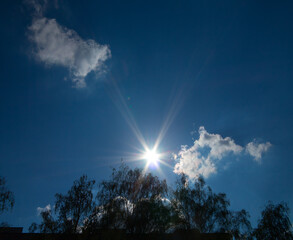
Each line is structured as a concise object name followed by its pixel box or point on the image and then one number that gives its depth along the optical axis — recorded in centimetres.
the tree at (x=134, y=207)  1838
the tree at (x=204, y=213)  2244
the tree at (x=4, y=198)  1805
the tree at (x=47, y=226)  2064
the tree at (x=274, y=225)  2171
